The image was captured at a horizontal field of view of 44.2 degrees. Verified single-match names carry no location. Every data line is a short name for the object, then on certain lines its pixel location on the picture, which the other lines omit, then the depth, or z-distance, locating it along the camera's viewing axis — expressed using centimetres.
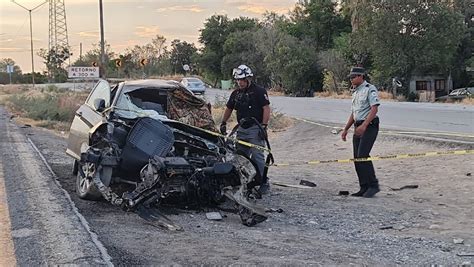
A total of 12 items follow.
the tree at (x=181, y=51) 9536
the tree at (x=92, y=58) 7488
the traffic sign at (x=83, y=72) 3150
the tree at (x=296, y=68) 5625
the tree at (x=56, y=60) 8406
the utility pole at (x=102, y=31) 3145
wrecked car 648
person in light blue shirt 820
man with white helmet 825
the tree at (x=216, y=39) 7694
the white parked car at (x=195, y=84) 4414
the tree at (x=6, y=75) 11149
